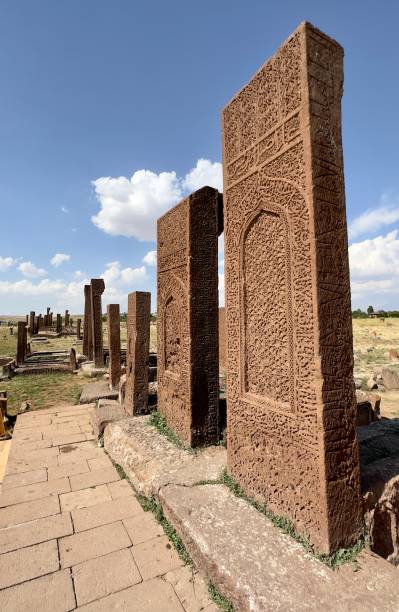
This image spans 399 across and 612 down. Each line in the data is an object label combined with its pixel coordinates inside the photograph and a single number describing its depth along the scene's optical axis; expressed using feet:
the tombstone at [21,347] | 43.19
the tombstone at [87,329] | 47.91
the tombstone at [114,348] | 27.55
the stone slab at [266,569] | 5.95
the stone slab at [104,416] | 17.26
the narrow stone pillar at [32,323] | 95.40
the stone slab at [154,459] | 10.81
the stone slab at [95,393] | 25.21
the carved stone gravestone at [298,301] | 7.23
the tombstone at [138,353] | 18.79
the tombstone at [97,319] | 40.24
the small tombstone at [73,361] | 40.96
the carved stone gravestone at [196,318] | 13.12
